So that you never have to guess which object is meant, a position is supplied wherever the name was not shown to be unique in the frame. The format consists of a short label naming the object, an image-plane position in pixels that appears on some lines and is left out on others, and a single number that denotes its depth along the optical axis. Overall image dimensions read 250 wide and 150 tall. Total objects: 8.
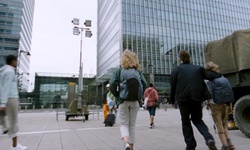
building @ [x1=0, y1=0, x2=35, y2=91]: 76.19
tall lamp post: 16.66
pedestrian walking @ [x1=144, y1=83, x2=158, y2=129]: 8.91
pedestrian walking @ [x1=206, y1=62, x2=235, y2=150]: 4.60
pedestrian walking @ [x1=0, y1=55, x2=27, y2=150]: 4.41
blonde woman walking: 4.05
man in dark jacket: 4.15
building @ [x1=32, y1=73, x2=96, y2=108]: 59.00
